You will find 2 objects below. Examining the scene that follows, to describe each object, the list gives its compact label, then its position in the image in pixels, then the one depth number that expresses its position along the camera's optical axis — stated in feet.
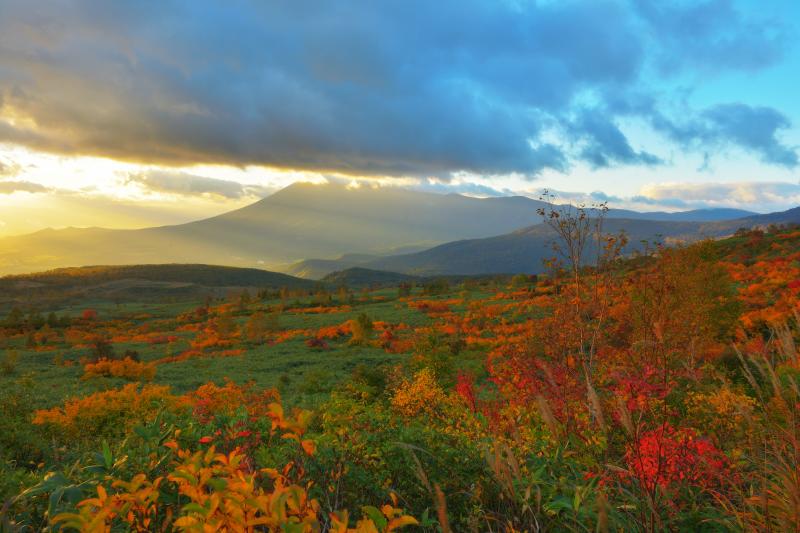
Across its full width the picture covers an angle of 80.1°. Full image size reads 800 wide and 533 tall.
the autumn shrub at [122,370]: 64.67
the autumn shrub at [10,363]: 69.09
